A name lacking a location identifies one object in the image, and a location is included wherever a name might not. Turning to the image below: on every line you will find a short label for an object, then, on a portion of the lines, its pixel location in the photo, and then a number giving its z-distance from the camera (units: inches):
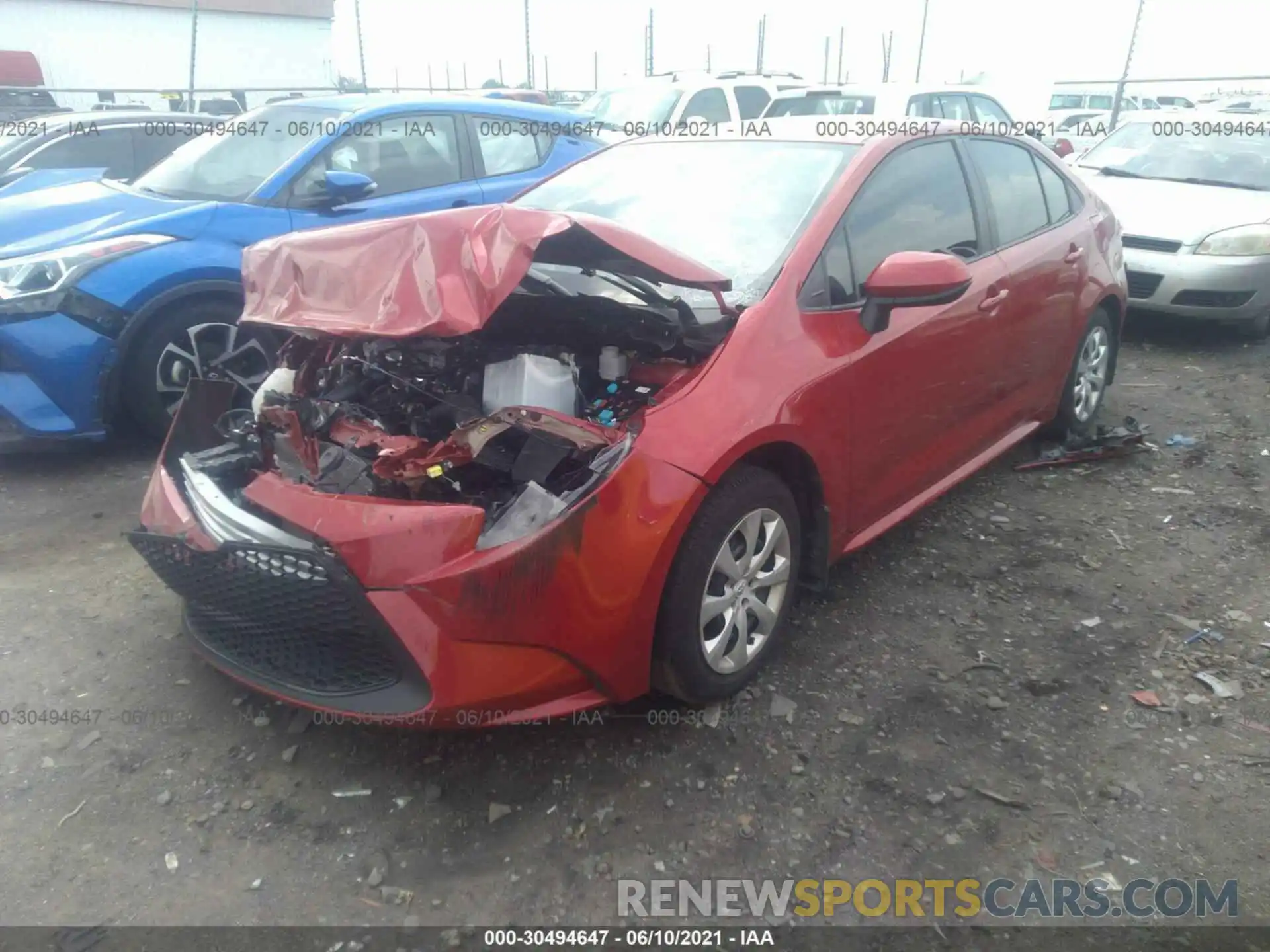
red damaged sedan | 85.0
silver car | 242.1
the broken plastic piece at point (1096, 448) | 176.2
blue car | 162.2
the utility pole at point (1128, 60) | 532.8
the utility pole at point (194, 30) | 545.6
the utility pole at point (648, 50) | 735.6
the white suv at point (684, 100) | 391.9
